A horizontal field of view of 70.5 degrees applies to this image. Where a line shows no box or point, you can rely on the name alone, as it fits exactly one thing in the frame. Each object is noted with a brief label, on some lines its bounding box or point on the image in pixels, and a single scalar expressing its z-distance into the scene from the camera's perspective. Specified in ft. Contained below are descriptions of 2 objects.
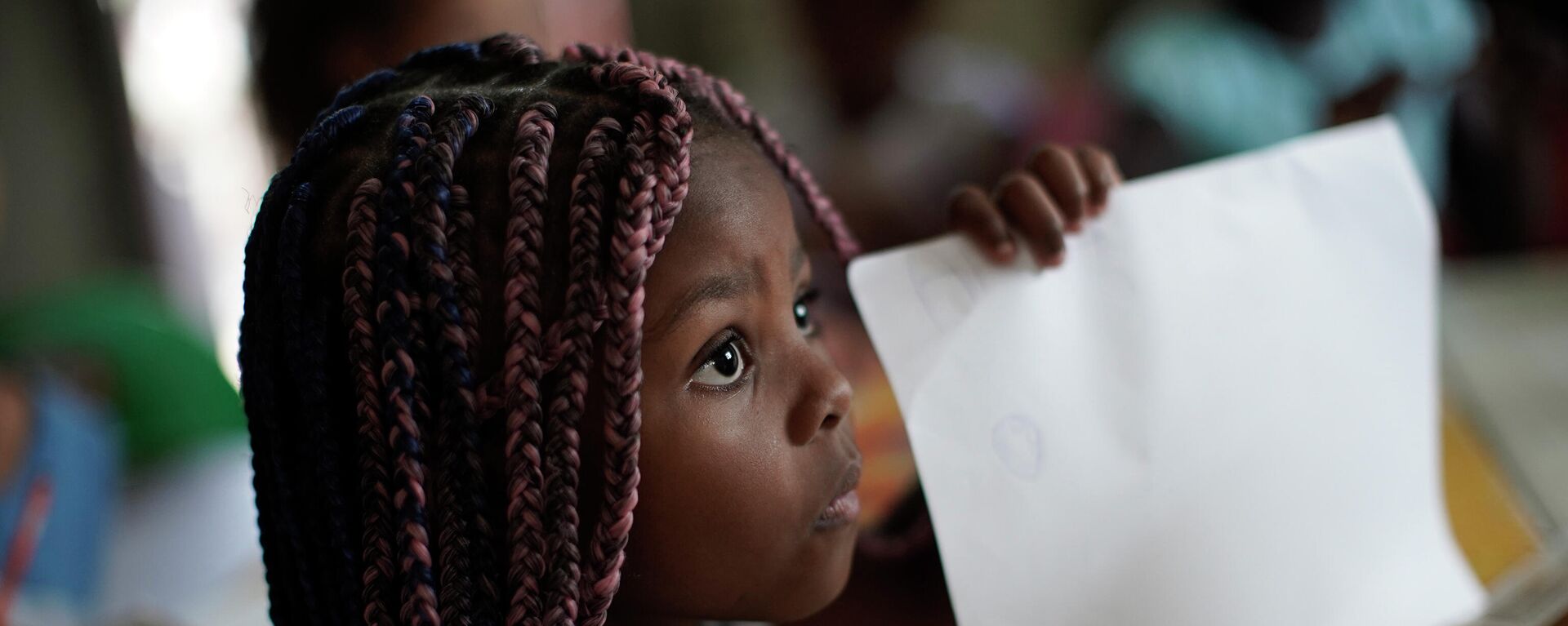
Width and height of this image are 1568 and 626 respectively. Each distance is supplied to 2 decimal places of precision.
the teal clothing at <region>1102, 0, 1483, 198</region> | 5.24
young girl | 1.32
